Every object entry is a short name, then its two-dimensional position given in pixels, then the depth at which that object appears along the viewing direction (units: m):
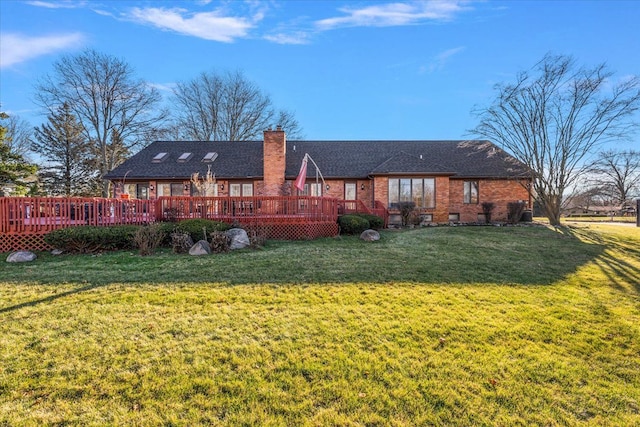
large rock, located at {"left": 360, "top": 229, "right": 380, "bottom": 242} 10.49
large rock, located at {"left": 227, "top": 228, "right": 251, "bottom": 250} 8.95
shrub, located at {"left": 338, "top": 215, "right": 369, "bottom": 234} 11.69
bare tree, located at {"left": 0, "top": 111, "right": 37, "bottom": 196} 16.42
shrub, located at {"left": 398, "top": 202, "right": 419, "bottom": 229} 15.16
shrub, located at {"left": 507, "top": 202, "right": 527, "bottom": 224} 16.19
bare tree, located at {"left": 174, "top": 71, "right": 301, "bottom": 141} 28.56
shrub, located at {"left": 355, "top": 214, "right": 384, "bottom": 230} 13.32
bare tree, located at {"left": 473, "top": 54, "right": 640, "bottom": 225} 14.12
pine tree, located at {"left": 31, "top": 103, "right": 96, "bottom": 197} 26.69
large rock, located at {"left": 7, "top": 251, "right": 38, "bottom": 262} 7.55
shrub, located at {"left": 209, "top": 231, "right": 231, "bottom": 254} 8.50
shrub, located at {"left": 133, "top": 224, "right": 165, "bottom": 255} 8.20
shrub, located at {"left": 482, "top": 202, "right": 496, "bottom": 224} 17.11
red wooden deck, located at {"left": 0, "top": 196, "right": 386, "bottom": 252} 9.06
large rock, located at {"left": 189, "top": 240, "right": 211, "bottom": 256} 8.12
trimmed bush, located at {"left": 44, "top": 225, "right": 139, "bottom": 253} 8.22
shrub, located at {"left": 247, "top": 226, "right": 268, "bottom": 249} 9.06
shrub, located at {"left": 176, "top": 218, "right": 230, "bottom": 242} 9.07
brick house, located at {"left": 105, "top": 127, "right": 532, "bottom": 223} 16.66
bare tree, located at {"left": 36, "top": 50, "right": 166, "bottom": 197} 23.33
